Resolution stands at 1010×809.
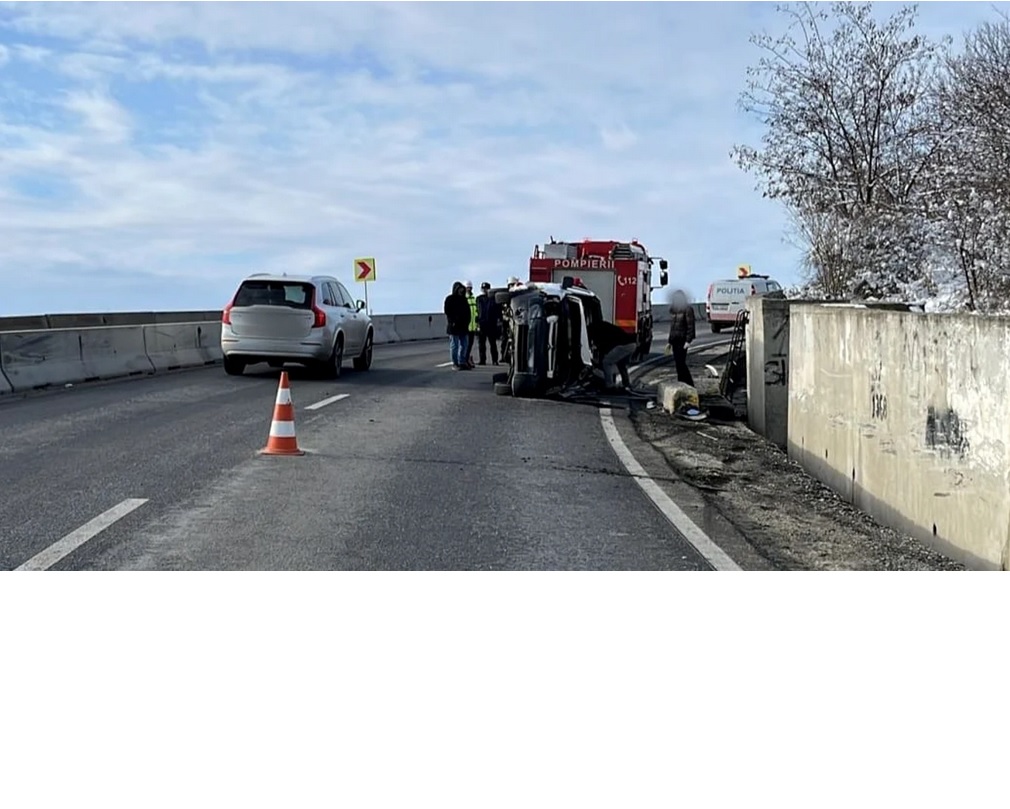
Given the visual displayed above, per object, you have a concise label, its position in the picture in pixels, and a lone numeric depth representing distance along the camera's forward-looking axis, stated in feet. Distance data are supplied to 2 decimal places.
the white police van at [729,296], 147.54
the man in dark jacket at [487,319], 86.33
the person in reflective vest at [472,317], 83.66
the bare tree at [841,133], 95.30
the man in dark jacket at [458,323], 81.05
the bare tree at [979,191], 64.13
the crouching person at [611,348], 65.26
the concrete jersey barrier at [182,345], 77.51
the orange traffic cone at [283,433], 39.14
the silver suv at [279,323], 68.03
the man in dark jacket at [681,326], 62.95
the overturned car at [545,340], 59.57
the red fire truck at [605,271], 90.79
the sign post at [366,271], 126.62
